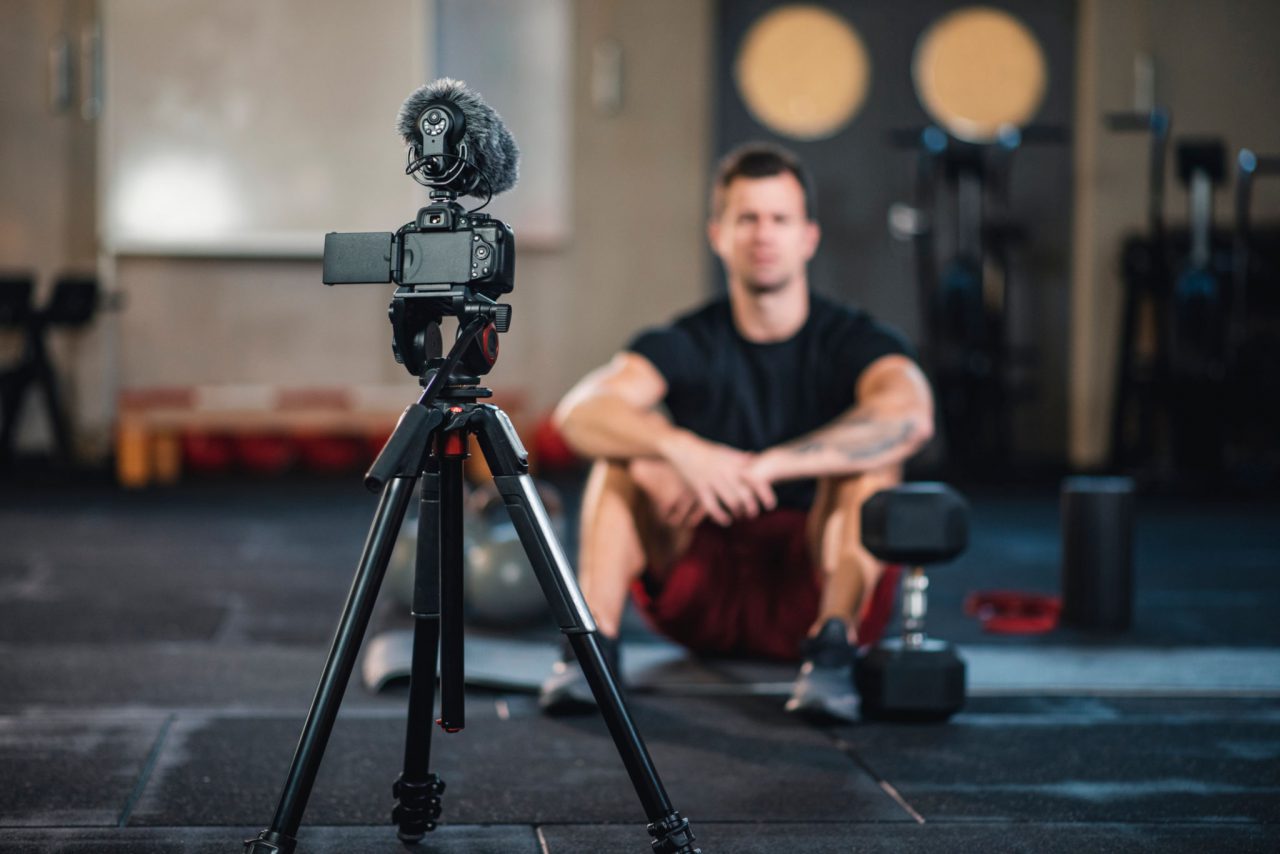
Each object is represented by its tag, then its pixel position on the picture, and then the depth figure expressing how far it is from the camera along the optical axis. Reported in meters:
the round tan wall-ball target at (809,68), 7.17
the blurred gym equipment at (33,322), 6.67
